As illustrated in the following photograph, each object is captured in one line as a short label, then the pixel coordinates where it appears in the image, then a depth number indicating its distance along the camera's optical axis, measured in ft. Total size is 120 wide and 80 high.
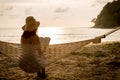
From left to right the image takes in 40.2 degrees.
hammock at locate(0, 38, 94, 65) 11.39
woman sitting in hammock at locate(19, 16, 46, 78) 10.82
